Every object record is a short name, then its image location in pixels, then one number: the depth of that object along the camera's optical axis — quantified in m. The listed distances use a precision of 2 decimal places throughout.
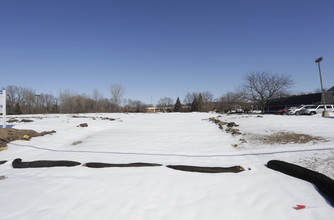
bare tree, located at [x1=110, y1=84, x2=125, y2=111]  73.44
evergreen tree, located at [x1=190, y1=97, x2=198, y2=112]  67.14
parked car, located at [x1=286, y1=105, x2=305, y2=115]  22.75
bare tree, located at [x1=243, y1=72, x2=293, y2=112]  31.33
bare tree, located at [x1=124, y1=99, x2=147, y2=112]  104.36
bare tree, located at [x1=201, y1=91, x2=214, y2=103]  84.41
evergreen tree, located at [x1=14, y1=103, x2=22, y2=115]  50.39
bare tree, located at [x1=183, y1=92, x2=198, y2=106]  90.06
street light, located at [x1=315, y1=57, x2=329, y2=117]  16.11
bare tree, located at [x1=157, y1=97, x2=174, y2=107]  111.55
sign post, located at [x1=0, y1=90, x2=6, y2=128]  8.62
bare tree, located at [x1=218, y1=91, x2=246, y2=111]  57.34
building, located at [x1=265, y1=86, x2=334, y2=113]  30.53
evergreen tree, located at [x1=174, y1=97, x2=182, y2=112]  74.54
